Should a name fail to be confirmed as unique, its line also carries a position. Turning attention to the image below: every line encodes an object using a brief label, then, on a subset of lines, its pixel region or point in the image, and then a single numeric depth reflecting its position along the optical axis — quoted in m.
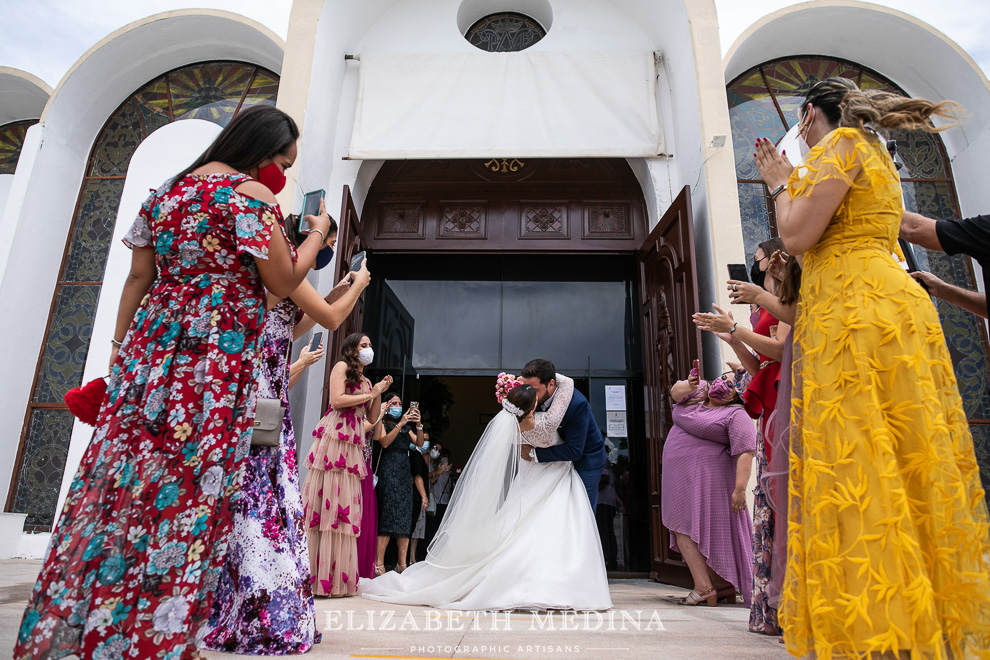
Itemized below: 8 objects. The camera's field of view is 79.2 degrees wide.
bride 2.98
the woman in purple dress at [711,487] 3.55
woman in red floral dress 1.29
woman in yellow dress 1.30
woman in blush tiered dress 3.72
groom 3.49
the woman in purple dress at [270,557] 1.65
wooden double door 6.05
